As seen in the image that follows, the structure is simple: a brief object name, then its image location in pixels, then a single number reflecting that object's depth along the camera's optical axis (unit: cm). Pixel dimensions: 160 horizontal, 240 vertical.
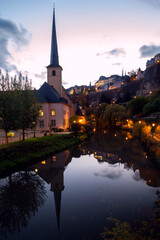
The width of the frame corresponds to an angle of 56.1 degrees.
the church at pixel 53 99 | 3912
